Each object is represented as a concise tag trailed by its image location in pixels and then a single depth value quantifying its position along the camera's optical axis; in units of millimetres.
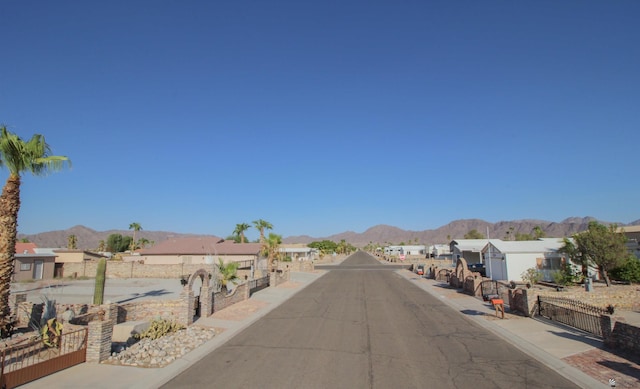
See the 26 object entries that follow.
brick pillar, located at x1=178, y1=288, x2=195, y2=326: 16578
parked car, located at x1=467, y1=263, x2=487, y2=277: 46281
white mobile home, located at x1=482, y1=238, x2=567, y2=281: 35312
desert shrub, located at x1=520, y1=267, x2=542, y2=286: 32094
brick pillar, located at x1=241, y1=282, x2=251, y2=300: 24933
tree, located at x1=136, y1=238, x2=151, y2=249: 103962
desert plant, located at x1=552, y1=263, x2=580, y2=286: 30611
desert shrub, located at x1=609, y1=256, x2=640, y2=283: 29141
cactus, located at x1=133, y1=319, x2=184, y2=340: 14656
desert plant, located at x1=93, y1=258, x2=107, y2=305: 19984
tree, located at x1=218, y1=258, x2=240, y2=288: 24188
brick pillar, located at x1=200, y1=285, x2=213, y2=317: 18797
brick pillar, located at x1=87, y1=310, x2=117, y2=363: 11148
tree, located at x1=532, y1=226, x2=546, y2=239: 85488
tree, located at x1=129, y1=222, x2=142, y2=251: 99938
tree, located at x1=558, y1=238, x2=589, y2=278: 29469
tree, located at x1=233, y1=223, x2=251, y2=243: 94688
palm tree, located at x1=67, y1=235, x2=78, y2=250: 74556
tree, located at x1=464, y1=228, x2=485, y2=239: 130650
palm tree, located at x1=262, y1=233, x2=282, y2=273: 42406
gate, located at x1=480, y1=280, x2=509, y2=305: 22141
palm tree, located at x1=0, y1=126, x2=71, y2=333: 15305
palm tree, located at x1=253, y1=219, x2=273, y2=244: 64637
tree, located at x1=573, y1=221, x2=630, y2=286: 27578
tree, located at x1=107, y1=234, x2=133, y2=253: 108688
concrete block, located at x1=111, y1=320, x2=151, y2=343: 14688
